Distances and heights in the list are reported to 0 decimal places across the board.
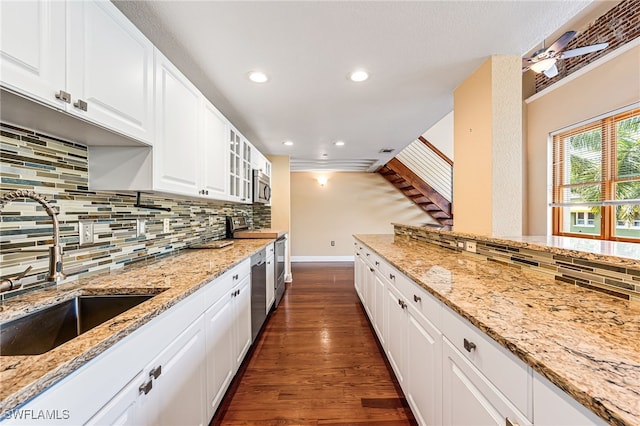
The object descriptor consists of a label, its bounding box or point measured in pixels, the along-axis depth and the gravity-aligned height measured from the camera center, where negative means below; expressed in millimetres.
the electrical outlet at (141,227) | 1713 -95
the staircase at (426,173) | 5449 +876
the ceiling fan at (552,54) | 2453 +1564
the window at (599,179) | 3289 +504
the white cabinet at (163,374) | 625 -535
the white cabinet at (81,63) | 795 +555
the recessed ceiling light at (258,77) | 2053 +1096
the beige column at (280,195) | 4703 +335
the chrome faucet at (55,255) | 981 -166
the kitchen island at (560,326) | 509 -325
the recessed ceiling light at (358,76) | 2045 +1103
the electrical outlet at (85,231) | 1317 -95
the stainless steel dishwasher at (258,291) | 2225 -707
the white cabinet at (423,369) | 1133 -746
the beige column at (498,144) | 1907 +529
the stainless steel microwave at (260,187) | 3412 +358
